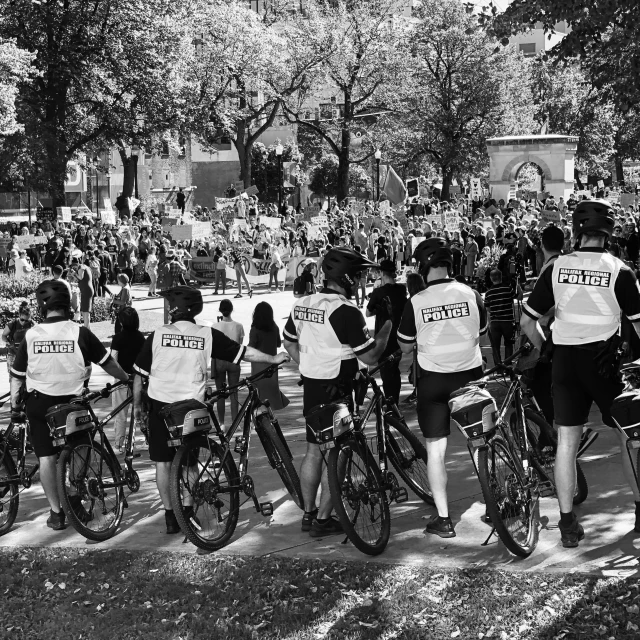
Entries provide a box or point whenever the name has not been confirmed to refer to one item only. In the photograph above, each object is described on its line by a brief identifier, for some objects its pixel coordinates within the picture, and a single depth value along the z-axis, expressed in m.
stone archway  46.56
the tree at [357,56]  55.53
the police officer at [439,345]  6.56
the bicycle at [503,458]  6.01
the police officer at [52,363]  7.34
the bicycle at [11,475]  7.54
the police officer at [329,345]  6.85
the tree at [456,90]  55.44
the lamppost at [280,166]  43.97
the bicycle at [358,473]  6.37
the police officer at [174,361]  7.04
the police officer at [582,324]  6.20
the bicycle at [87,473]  7.02
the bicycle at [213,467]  6.66
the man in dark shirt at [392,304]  10.51
